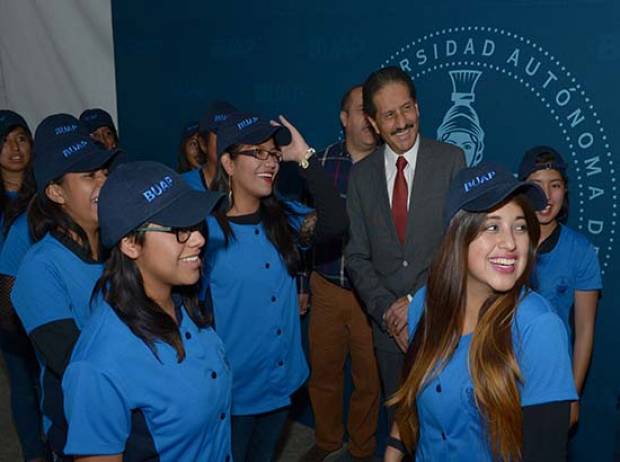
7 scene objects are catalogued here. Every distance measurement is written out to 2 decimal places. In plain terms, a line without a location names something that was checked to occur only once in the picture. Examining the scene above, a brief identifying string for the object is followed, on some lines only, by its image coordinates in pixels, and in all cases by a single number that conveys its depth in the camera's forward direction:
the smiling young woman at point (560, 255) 2.69
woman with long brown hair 1.54
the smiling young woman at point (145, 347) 1.59
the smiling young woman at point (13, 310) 3.02
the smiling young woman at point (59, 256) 1.99
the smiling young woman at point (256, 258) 2.58
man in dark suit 2.77
